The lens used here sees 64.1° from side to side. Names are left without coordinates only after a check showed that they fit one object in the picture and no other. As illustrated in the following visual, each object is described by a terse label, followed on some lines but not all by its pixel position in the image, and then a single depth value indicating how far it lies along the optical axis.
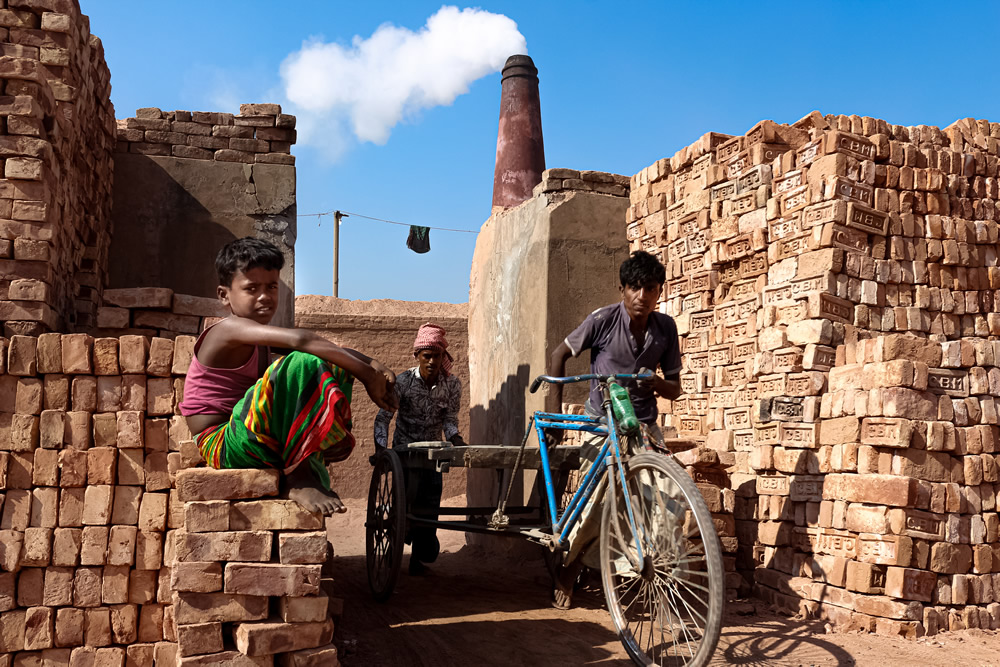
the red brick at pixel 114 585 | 4.48
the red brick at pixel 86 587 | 4.47
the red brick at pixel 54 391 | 4.43
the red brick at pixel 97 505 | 4.45
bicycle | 3.18
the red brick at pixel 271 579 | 3.18
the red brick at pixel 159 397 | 4.52
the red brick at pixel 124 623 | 4.49
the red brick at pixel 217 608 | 3.15
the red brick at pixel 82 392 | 4.45
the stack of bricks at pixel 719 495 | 5.27
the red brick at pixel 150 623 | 4.54
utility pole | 21.17
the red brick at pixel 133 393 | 4.50
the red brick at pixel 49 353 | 4.42
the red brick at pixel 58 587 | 4.43
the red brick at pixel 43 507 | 4.41
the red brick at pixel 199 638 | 3.12
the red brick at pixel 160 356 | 4.50
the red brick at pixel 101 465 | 4.45
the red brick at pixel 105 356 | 4.46
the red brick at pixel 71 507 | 4.44
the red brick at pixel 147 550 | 4.50
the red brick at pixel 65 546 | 4.41
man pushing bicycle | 4.64
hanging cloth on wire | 21.05
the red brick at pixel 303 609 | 3.19
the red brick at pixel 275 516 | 3.24
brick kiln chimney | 15.26
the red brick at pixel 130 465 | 4.50
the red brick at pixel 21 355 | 4.38
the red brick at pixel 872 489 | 4.47
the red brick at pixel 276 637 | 3.11
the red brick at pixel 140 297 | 5.70
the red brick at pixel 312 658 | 3.17
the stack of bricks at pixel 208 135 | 7.70
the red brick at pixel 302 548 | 3.22
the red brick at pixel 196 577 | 3.15
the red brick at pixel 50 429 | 4.42
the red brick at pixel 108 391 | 4.47
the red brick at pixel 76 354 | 4.43
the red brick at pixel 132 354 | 4.46
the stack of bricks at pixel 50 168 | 4.98
